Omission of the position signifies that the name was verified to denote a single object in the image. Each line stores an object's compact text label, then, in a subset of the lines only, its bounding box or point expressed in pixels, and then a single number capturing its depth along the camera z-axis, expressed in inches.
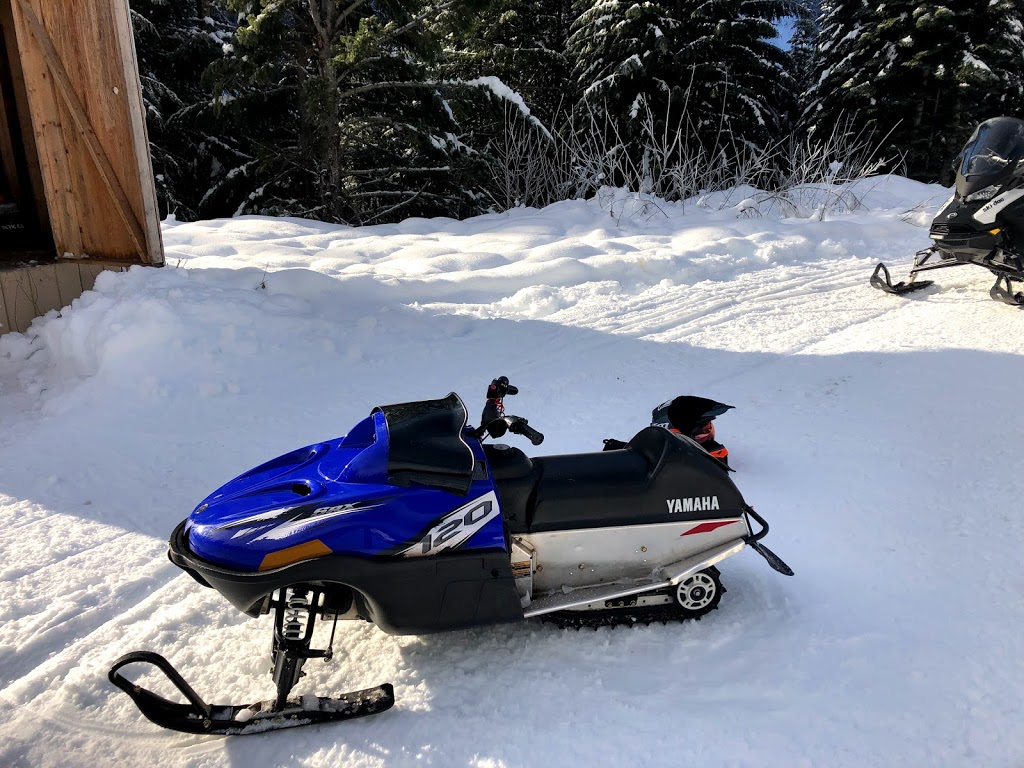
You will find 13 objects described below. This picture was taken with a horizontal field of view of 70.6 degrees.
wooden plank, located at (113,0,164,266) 201.9
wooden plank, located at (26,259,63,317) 193.0
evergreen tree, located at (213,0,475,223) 395.9
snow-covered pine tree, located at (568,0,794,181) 587.5
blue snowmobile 77.4
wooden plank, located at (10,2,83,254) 207.0
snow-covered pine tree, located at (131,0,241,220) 510.6
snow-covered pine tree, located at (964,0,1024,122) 659.4
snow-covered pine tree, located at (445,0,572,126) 621.0
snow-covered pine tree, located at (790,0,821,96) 859.3
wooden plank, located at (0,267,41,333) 187.5
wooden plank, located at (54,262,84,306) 198.8
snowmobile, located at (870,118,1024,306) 211.9
